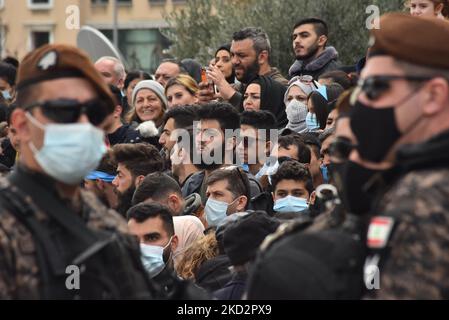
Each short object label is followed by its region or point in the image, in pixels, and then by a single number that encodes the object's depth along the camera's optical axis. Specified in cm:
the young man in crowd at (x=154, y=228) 1457
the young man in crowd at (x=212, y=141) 1855
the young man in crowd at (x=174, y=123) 1999
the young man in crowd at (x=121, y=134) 2074
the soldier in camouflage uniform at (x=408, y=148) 716
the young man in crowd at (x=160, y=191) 1673
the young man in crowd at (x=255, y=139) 1887
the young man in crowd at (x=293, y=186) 1630
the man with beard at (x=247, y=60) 2128
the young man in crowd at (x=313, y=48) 2153
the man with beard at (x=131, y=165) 1840
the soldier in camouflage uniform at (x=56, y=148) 804
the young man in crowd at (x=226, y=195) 1665
